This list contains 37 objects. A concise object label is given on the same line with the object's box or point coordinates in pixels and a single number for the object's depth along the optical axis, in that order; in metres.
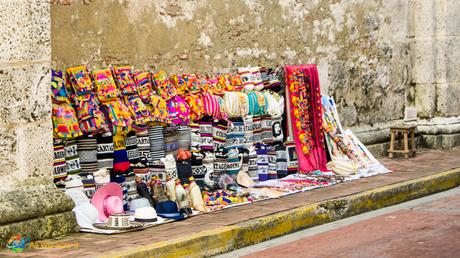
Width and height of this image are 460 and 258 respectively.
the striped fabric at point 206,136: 10.94
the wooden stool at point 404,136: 14.10
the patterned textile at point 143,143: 10.21
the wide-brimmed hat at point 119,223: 8.92
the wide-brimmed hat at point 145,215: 9.22
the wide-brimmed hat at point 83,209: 9.05
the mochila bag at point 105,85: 9.81
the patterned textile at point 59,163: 9.29
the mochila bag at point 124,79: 10.05
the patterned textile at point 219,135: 11.19
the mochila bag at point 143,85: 10.30
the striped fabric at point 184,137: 10.67
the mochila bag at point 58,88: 9.35
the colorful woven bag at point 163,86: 10.55
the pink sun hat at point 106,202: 9.41
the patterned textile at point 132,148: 10.08
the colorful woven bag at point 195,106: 10.80
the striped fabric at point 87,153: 9.66
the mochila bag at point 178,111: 10.55
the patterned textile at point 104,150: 9.80
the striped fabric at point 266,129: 11.93
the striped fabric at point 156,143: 10.36
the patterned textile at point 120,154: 9.93
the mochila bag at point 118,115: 9.84
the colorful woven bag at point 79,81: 9.59
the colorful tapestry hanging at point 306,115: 12.26
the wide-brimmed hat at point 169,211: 9.48
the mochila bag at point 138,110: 10.08
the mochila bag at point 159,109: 10.31
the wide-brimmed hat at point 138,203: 9.60
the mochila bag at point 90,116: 9.56
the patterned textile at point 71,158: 9.49
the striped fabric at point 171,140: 10.53
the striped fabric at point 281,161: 12.07
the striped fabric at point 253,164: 11.65
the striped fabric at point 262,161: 11.84
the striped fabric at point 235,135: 11.41
